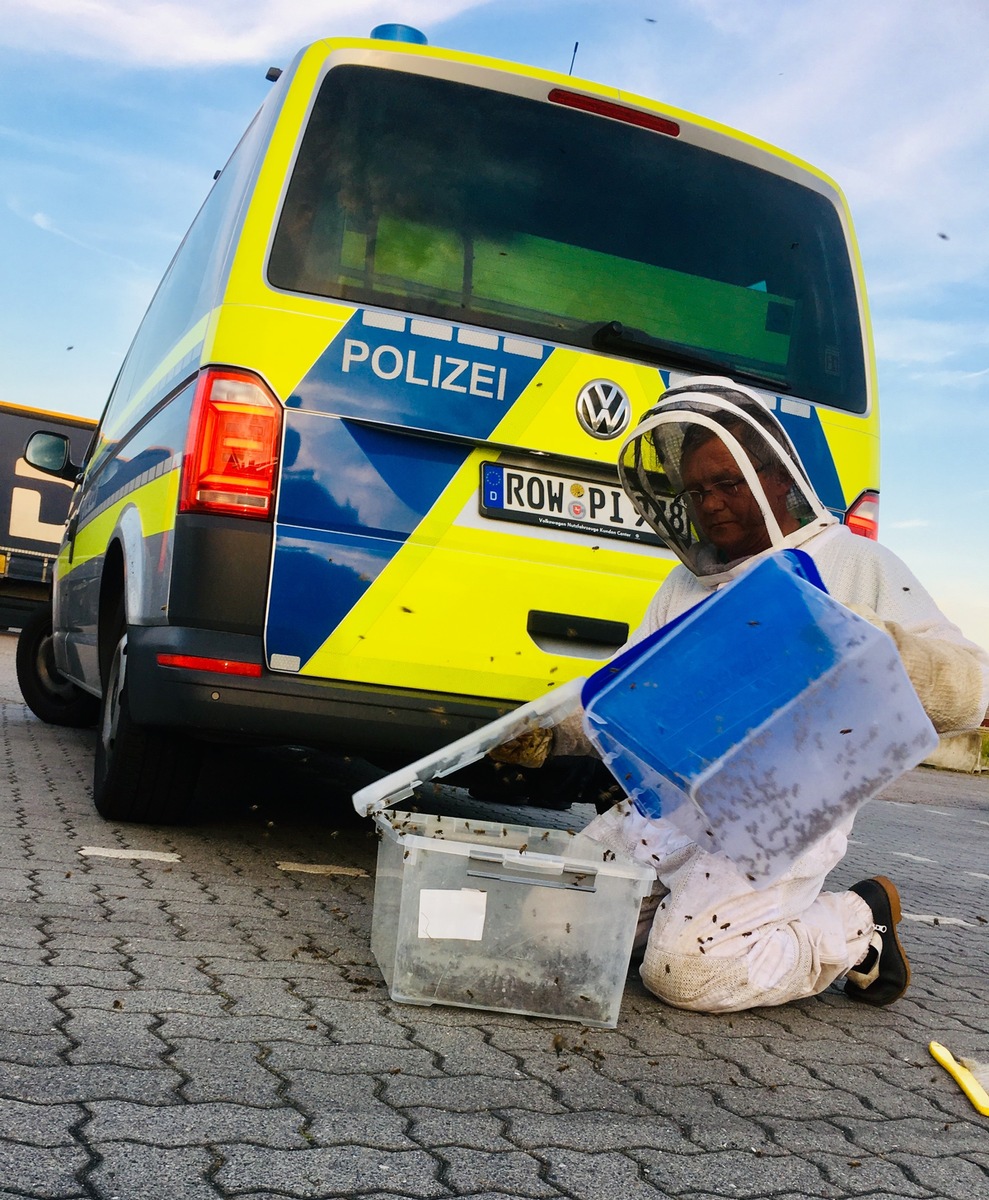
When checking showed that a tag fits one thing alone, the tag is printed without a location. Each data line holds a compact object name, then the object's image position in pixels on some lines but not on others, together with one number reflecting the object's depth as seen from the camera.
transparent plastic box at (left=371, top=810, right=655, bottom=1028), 2.85
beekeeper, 3.07
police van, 3.73
